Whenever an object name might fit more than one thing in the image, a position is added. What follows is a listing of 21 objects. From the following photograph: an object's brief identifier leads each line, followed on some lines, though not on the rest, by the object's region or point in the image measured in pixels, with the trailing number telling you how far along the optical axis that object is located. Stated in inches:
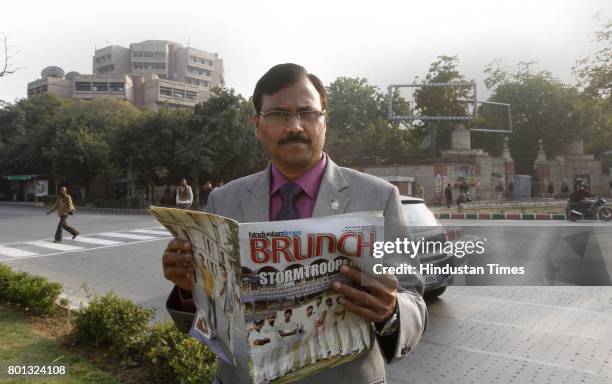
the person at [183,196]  576.7
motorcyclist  641.6
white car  224.3
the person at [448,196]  988.6
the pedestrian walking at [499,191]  1277.1
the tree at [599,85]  916.6
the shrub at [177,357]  119.4
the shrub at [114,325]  152.3
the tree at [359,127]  1396.4
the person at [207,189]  697.7
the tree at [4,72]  261.3
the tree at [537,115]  1549.0
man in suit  57.0
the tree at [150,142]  1091.3
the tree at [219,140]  1035.3
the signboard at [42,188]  1469.0
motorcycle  637.3
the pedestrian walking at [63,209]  527.5
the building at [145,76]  2763.3
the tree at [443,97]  1326.3
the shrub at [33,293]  203.5
